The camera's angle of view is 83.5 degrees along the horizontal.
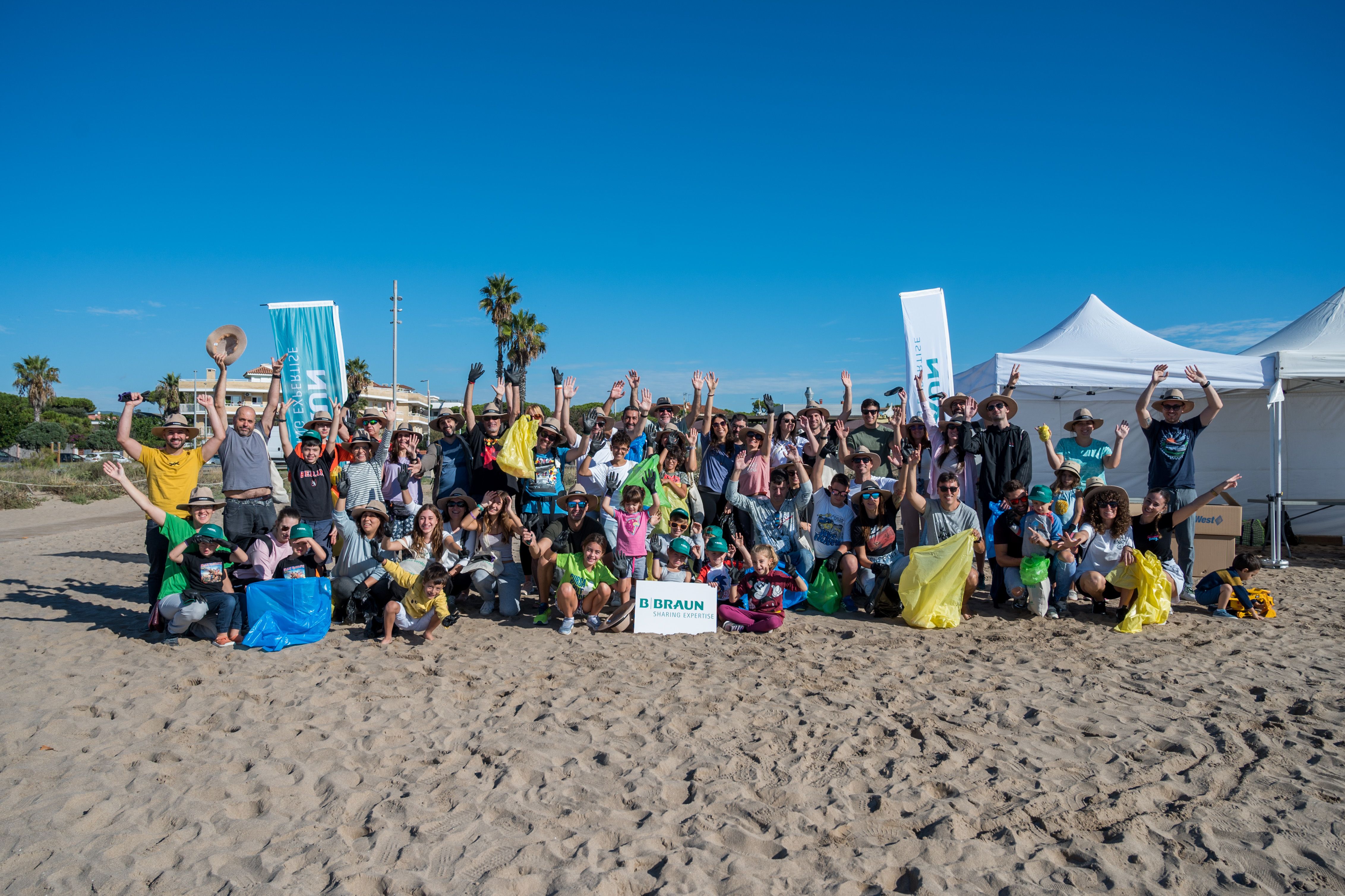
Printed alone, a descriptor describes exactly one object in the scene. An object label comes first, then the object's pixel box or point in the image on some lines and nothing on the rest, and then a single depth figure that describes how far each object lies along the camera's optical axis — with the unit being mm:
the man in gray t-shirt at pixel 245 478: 5941
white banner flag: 8758
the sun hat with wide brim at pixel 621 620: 5855
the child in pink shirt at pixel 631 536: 6160
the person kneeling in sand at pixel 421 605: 5590
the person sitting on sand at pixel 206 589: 5469
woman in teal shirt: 6867
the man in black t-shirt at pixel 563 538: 6316
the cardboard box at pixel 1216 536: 7301
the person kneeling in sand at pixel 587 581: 5961
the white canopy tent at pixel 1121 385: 8586
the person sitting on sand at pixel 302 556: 5816
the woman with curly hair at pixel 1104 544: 6137
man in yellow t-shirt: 5824
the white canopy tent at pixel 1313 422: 10172
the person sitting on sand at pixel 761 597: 5887
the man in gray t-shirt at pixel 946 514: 6262
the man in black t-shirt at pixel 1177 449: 6539
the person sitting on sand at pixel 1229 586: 6227
